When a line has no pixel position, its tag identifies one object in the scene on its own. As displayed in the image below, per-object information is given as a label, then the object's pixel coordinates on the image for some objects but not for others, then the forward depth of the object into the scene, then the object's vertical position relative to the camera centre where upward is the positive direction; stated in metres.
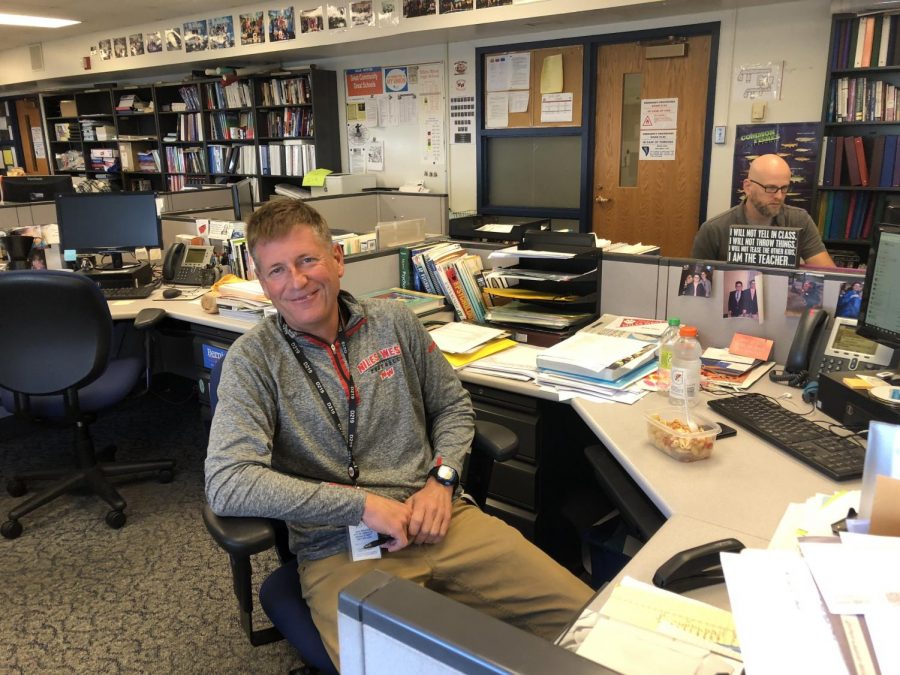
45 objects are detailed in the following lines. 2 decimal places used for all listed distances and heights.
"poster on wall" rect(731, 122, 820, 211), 4.13 +0.09
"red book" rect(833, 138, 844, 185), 3.94 +0.00
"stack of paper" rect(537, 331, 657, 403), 1.87 -0.55
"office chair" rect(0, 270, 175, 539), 2.32 -0.62
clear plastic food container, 1.45 -0.57
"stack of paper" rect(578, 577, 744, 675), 0.84 -0.60
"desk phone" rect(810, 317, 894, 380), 1.80 -0.50
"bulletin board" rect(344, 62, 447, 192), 5.71 +0.38
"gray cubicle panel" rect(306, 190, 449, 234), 4.66 -0.28
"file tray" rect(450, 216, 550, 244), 2.96 -0.29
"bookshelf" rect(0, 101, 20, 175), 9.22 +0.49
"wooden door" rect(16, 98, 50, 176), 8.97 +0.49
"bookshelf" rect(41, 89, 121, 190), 7.96 +0.46
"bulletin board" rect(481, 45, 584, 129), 4.92 +0.59
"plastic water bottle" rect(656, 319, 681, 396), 1.89 -0.55
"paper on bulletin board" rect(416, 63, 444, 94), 5.58 +0.71
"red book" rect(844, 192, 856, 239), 4.03 -0.33
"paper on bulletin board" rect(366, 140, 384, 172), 6.12 +0.11
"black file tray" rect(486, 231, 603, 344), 2.30 -0.34
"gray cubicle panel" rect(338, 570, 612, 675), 0.44 -0.31
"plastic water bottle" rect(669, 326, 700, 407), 1.73 -0.54
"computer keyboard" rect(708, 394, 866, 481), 1.39 -0.60
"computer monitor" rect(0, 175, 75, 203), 4.62 -0.09
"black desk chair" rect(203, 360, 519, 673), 1.24 -0.82
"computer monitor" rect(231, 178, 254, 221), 3.93 -0.16
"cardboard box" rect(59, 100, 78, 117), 8.12 +0.76
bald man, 2.92 -0.22
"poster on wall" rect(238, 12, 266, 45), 5.82 +1.19
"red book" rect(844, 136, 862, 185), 3.90 +0.01
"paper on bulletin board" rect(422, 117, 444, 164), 5.72 +0.24
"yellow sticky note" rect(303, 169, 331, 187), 5.74 -0.07
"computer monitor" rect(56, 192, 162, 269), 3.36 -0.24
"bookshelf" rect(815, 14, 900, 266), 3.73 +0.17
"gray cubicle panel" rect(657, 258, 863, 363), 2.05 -0.45
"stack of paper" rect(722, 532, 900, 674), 0.63 -0.44
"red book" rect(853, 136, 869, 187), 3.88 +0.00
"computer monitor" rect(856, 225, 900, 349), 1.63 -0.31
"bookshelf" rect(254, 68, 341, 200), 6.08 +0.43
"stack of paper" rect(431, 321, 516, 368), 2.14 -0.55
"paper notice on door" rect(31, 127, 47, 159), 8.96 +0.40
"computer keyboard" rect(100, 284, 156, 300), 3.11 -0.54
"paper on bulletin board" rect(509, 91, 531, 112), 5.23 +0.49
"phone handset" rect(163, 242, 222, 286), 3.38 -0.46
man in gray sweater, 1.33 -0.58
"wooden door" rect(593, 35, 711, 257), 4.55 +0.08
